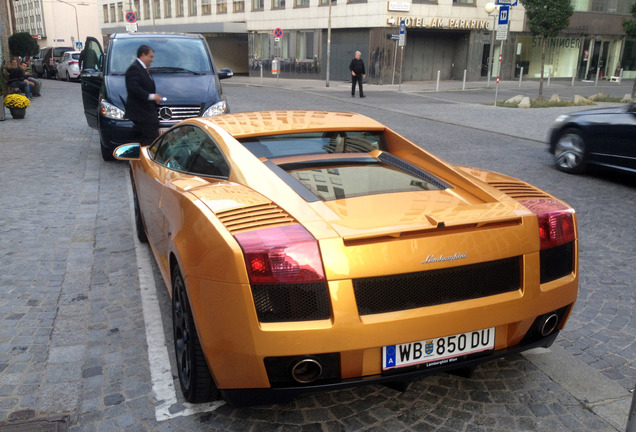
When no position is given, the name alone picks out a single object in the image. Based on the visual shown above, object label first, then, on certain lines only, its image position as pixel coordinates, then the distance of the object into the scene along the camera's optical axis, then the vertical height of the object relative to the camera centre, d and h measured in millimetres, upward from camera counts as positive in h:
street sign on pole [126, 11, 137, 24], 25656 +972
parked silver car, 32469 -1481
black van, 9258 -677
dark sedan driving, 8047 -1235
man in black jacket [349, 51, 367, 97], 24141 -900
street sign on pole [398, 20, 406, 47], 26484 +547
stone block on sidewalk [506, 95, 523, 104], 21219 -1729
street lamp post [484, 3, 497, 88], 29428 +2071
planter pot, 15625 -1934
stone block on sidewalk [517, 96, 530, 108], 20266 -1747
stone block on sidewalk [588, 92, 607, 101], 23688 -1734
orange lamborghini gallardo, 2393 -962
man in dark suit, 8281 -777
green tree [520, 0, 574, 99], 21828 +1316
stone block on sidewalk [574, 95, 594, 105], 21828 -1759
